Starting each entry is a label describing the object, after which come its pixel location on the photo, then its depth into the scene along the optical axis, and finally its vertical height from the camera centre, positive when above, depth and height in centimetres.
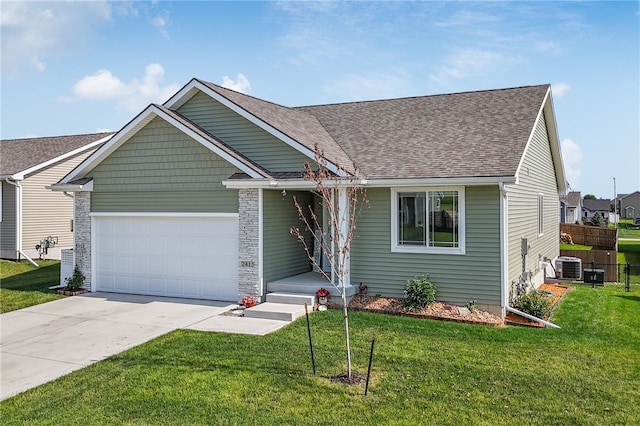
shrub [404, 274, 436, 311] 1073 -160
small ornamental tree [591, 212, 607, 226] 4954 +45
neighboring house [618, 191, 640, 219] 9106 +360
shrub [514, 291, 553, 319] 1062 -184
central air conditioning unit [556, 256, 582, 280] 1645 -155
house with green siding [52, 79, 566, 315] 1101 +73
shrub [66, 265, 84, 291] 1355 -163
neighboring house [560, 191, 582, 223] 5394 +203
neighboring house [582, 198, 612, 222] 8438 +309
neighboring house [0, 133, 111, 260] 2003 +129
